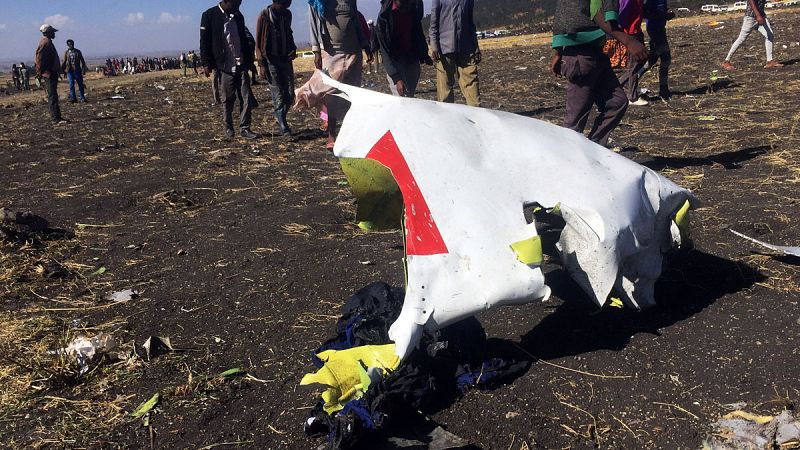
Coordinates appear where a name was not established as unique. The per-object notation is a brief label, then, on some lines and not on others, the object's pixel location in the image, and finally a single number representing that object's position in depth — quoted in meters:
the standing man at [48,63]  11.02
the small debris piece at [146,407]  2.52
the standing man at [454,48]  6.20
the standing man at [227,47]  7.34
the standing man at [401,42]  6.18
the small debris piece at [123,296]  3.62
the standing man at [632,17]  6.62
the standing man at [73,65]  15.25
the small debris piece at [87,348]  2.89
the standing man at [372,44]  7.31
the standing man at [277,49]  7.34
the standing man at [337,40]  6.69
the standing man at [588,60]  4.18
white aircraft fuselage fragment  2.27
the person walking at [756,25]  9.09
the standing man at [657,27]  7.49
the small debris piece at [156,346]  2.93
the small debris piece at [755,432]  2.02
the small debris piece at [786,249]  3.21
